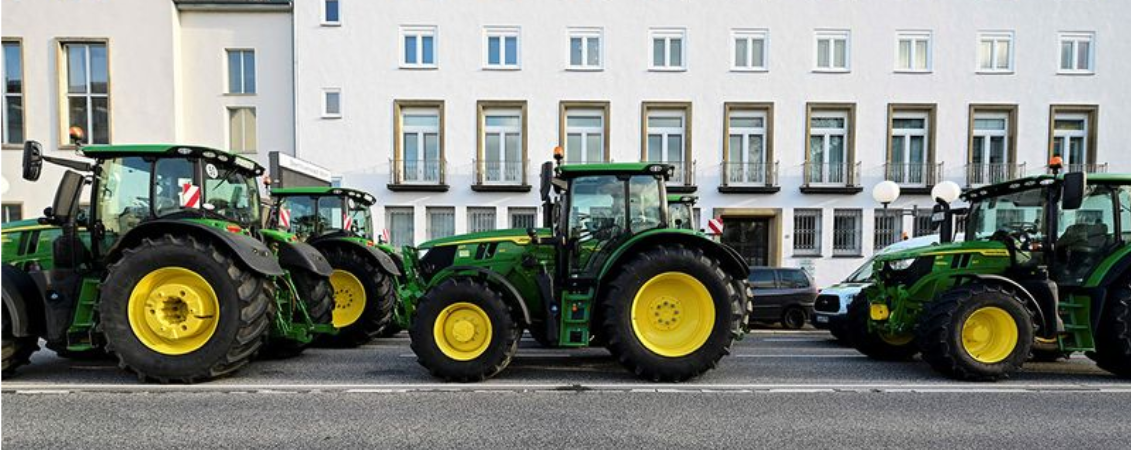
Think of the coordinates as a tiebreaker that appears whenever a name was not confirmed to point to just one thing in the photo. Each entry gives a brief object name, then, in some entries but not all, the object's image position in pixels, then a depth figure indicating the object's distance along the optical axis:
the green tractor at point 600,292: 5.35
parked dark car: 10.89
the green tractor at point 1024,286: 5.43
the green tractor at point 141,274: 5.03
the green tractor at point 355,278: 7.48
